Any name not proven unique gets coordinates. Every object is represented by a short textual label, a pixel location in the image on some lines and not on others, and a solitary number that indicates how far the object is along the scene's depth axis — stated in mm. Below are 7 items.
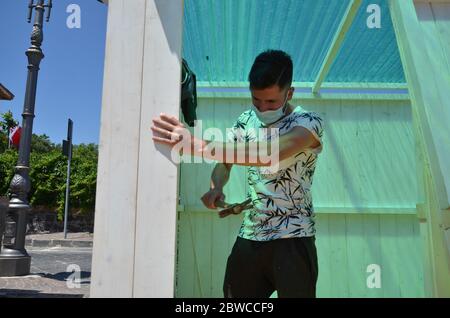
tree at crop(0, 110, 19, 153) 19797
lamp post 6176
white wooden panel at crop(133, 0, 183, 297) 1469
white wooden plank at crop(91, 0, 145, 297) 1477
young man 1843
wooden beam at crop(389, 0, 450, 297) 1776
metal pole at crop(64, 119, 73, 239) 7859
